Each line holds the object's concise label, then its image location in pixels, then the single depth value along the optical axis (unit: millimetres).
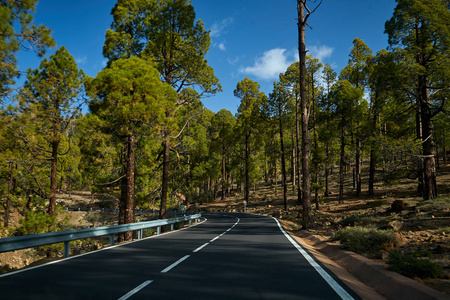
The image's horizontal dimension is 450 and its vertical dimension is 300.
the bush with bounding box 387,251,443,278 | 4855
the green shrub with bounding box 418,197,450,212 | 14070
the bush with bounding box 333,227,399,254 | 7750
